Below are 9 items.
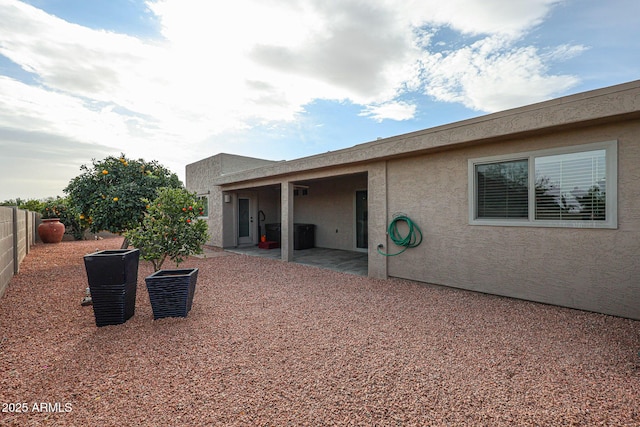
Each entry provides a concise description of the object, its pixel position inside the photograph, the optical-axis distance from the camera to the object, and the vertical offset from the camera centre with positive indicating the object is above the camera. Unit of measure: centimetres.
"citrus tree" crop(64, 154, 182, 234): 661 +51
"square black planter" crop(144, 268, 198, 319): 366 -109
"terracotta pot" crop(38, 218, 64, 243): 1155 -72
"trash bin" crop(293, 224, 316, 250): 1058 -93
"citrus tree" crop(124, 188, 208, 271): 454 -29
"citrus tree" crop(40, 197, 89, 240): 1233 -10
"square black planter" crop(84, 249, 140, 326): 341 -90
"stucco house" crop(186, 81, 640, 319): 362 +20
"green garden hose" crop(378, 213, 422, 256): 548 -46
